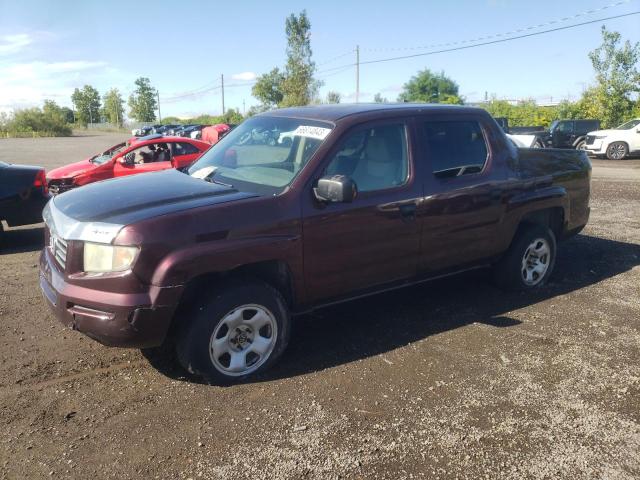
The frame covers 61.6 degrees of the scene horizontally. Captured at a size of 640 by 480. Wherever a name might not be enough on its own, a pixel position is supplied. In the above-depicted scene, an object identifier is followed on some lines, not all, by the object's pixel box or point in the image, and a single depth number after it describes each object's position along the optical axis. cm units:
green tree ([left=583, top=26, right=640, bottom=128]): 2866
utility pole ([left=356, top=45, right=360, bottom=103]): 5181
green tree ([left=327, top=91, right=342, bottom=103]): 6600
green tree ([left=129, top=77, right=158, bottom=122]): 10512
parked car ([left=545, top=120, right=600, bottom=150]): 2364
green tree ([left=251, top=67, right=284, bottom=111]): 6756
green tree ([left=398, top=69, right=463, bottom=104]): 9088
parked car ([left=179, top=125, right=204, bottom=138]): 3718
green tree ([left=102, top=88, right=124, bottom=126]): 11631
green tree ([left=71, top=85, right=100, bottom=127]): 11588
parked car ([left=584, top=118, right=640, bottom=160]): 2141
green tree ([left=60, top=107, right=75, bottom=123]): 11980
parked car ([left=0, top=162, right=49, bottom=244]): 709
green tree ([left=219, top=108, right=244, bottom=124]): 7371
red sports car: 1091
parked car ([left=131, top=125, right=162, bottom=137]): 5166
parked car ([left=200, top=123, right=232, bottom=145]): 2142
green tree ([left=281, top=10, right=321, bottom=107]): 6059
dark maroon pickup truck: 325
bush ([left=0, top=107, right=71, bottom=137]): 7794
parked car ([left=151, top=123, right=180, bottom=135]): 4621
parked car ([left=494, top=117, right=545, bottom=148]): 2011
